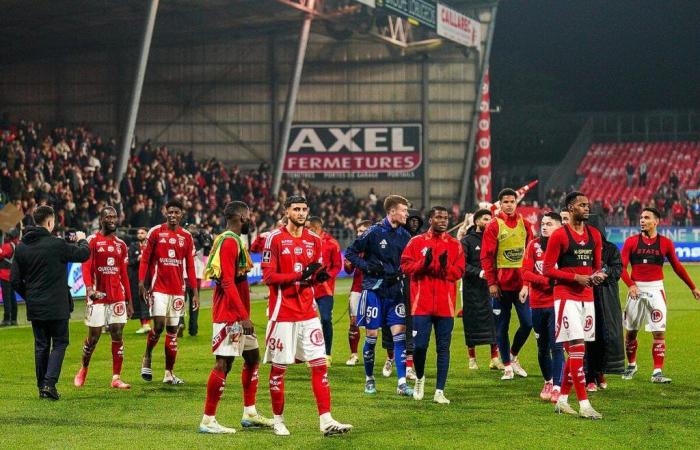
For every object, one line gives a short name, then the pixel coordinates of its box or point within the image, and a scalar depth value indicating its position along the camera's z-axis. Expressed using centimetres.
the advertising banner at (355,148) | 5266
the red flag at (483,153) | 5447
